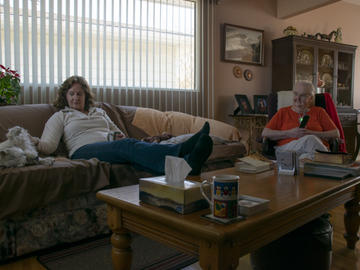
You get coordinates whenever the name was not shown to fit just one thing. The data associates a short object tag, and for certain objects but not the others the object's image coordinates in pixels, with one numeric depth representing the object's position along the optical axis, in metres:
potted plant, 2.36
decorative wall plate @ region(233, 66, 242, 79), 4.29
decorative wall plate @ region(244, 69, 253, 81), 4.39
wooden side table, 3.89
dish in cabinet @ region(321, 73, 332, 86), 4.81
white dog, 1.61
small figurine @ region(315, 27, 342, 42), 4.83
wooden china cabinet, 4.38
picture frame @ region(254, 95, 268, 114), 4.18
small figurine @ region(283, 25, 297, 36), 4.42
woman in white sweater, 1.68
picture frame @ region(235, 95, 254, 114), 4.07
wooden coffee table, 0.82
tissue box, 0.93
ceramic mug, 0.86
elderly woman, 2.43
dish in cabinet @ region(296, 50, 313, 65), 4.43
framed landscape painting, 4.16
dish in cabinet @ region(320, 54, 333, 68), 4.71
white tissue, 1.01
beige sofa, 1.53
